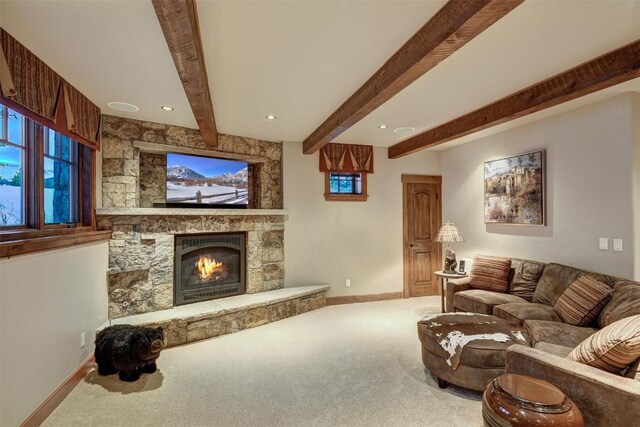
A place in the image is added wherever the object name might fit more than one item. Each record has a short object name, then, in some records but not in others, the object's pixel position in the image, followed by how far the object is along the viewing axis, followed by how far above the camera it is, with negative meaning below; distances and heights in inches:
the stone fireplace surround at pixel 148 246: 134.4 -15.4
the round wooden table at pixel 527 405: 56.8 -37.6
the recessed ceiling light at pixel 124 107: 122.3 +42.9
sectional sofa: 59.5 -36.8
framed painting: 150.6 +11.0
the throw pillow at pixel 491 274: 153.3 -32.3
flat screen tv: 156.0 +17.1
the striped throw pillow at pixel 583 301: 105.2 -31.9
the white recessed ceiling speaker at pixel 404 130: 160.6 +43.0
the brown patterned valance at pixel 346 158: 194.1 +34.3
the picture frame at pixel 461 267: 179.0 -32.8
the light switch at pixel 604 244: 122.2 -13.4
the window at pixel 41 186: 84.5 +8.8
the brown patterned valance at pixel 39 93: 73.6 +34.0
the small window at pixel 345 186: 197.9 +16.6
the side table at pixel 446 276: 168.0 -35.5
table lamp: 177.6 -16.6
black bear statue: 103.0 -46.4
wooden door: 214.4 -15.0
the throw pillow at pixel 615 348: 62.4 -29.0
